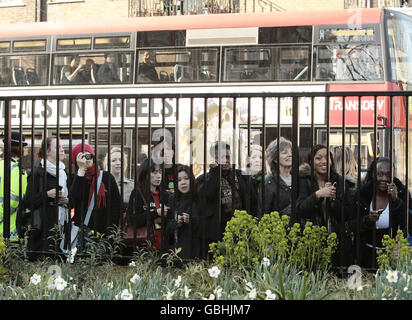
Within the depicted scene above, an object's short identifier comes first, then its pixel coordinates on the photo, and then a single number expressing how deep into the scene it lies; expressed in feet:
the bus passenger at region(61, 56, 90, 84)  48.73
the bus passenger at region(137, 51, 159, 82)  47.06
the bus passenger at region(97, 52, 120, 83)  47.88
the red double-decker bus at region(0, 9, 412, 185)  44.27
